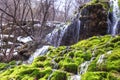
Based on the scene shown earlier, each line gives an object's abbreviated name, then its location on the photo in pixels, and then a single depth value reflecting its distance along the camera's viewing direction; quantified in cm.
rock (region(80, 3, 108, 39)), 1287
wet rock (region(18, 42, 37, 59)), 1421
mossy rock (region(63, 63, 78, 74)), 626
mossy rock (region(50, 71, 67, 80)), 582
